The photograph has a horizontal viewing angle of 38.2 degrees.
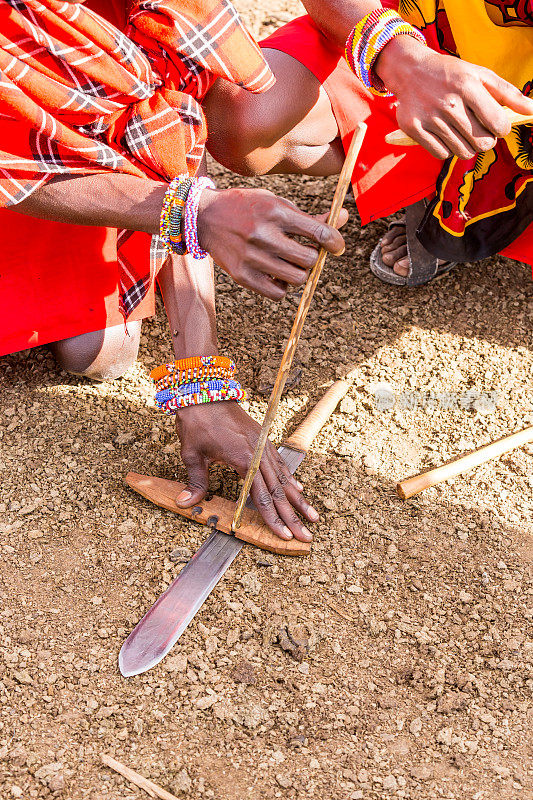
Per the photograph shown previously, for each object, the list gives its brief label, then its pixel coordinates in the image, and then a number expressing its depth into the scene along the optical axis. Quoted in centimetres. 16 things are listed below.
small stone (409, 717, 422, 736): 115
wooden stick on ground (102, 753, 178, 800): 105
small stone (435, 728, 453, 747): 114
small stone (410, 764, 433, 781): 110
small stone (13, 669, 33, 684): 118
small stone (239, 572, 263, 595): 131
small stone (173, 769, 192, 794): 107
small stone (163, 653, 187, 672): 120
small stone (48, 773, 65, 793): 106
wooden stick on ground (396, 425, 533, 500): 145
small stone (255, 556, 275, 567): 134
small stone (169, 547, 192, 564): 134
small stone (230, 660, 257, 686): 120
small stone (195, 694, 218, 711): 116
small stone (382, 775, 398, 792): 108
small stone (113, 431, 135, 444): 155
